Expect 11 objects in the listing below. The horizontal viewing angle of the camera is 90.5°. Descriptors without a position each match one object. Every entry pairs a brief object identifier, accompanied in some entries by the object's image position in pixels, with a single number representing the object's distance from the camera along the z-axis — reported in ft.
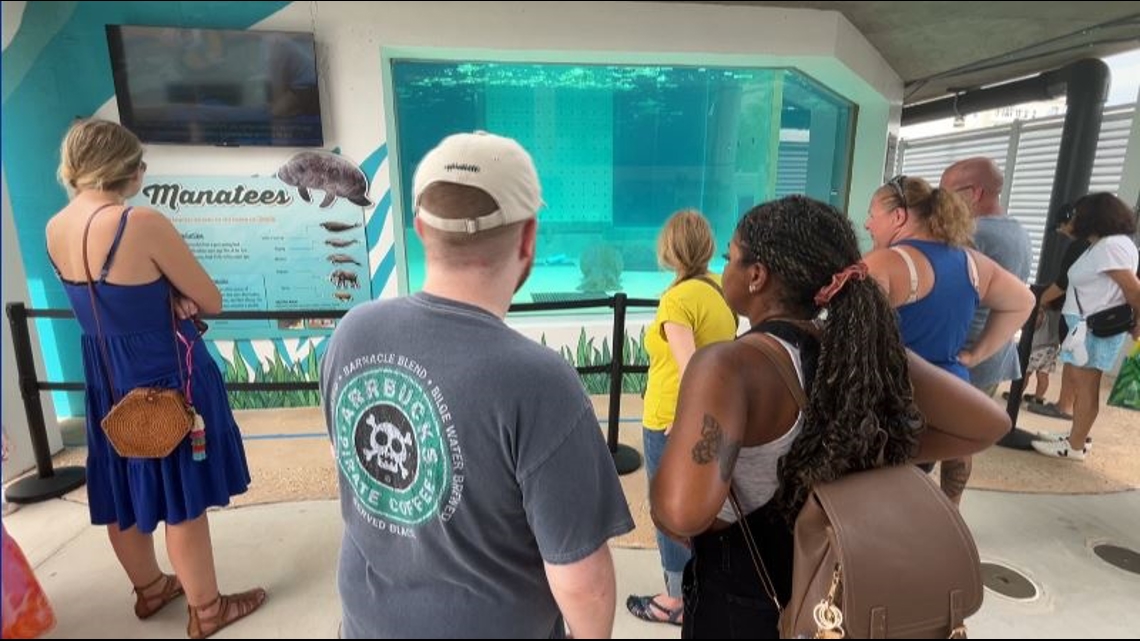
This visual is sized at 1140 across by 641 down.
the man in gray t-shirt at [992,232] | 8.11
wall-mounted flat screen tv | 10.70
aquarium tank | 16.40
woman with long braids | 3.20
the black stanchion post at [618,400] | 9.61
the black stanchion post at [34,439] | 8.73
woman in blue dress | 4.96
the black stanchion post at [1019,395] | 11.63
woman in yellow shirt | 5.64
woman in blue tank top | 5.78
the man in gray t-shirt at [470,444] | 2.68
